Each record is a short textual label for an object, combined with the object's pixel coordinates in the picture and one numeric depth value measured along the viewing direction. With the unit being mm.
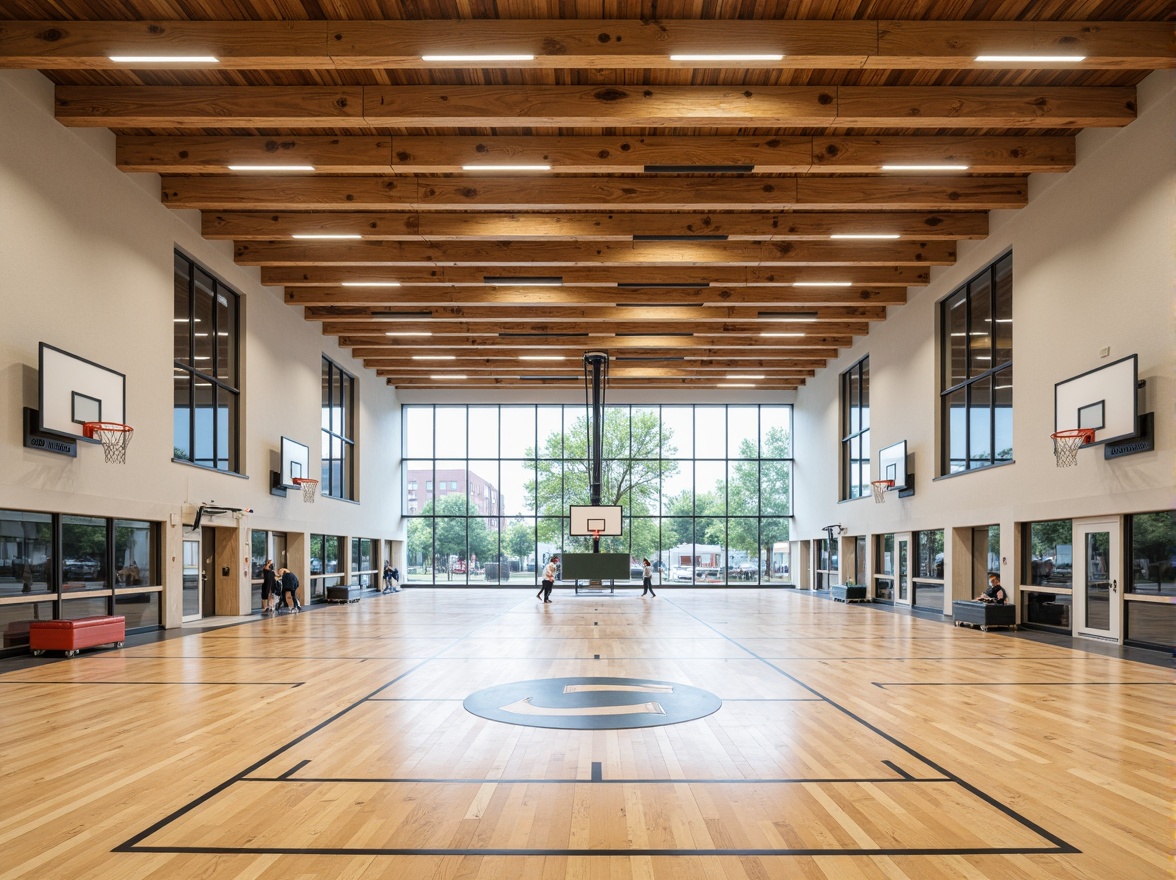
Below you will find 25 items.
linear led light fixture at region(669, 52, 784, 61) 9242
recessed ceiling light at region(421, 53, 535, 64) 9234
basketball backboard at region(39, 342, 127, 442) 11117
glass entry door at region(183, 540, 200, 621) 15916
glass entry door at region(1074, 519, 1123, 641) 12305
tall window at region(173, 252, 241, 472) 15664
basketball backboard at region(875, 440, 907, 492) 20188
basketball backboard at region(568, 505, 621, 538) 28359
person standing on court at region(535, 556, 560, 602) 23688
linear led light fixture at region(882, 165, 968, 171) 12266
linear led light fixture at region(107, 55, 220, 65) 9289
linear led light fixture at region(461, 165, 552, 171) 12258
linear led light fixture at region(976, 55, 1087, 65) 9266
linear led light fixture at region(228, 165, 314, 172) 12312
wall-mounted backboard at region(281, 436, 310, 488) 20078
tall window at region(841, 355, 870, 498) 24344
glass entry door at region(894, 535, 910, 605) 20719
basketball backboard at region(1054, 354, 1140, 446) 11367
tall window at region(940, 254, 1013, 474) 15781
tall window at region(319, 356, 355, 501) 24359
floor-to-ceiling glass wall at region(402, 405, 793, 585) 32438
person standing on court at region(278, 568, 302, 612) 19828
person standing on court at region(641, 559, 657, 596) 27781
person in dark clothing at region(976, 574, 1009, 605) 15000
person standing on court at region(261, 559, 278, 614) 18625
